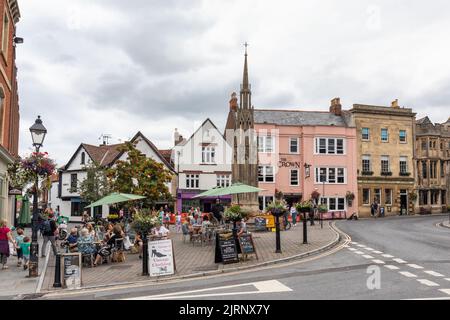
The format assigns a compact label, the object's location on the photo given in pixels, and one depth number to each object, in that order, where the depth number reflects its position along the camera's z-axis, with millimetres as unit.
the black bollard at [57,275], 11922
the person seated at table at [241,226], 15574
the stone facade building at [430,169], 49031
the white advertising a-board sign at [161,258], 12812
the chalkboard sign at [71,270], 11820
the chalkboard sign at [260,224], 26428
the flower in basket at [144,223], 13328
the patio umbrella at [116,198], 20047
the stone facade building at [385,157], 46094
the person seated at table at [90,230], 17367
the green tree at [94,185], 38219
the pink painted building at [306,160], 43875
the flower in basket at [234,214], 15782
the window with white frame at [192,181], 45656
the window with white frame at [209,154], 46688
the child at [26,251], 15170
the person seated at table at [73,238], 17219
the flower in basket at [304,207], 19141
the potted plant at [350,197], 44219
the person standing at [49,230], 17219
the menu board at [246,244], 14773
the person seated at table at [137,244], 19055
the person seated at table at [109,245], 15851
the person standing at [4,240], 14927
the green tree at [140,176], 27688
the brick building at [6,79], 19547
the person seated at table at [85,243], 15531
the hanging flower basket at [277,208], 16500
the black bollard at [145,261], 13133
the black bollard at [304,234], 18719
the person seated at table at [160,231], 18328
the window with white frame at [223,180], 46469
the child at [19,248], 15793
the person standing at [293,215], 31950
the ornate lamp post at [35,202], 13641
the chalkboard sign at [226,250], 14391
